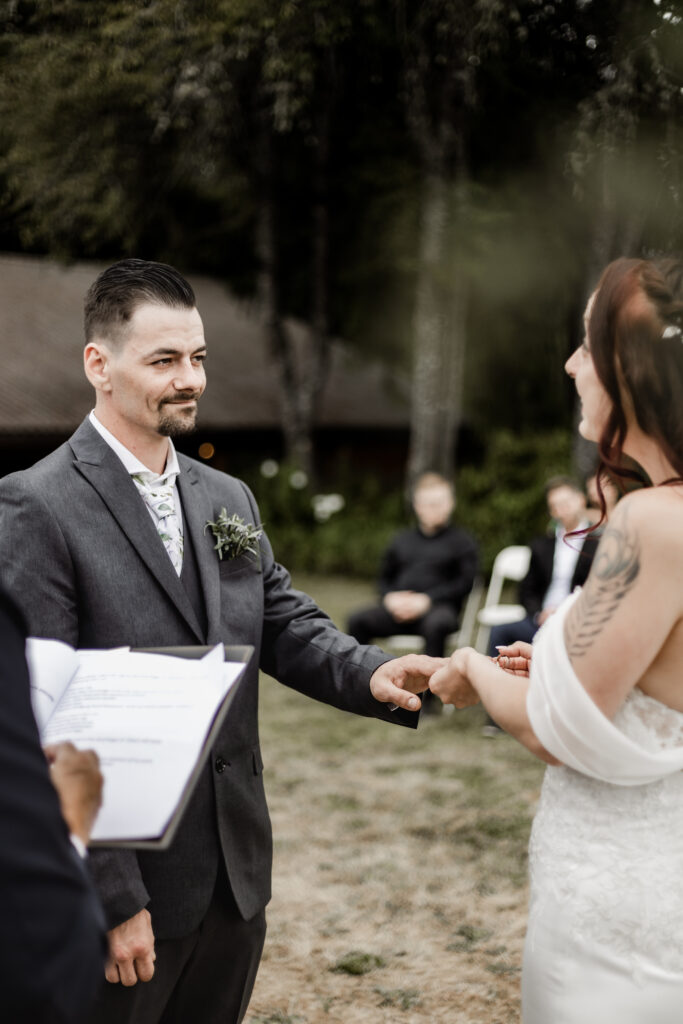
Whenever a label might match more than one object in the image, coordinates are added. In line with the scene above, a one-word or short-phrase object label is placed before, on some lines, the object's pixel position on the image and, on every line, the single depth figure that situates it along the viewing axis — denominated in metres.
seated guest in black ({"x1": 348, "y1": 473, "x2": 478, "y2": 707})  8.39
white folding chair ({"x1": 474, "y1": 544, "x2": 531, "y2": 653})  8.53
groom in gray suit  2.22
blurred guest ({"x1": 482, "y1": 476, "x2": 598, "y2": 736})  7.46
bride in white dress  1.73
